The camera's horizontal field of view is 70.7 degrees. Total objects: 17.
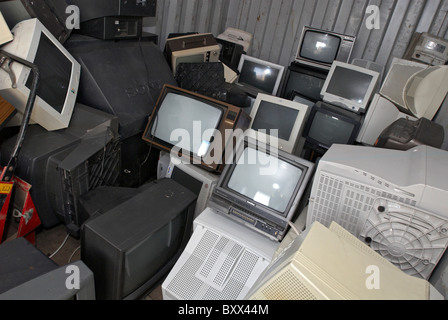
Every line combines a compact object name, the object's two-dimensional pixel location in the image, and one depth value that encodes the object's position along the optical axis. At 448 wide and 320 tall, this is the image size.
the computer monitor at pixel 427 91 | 2.18
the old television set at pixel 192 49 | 2.83
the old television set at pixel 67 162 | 1.71
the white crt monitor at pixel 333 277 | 0.89
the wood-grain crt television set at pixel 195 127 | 2.10
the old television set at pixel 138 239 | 1.37
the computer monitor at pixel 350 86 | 2.62
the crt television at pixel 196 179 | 2.05
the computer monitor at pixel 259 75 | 3.24
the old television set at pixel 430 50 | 2.76
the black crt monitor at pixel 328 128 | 2.34
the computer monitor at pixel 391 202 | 1.25
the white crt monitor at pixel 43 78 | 1.69
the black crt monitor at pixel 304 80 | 3.16
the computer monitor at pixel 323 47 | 3.22
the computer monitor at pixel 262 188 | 1.65
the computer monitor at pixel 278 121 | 2.20
